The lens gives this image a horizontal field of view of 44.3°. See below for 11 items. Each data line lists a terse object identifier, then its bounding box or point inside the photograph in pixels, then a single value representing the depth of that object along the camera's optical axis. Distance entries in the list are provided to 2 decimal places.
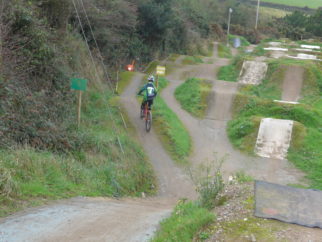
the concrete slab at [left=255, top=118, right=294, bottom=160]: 13.45
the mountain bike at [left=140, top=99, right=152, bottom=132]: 13.95
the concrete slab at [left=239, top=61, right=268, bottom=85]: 24.31
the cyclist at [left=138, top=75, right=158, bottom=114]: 13.78
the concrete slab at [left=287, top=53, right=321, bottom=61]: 28.99
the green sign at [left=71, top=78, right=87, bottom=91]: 10.89
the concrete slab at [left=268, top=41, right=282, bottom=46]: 41.16
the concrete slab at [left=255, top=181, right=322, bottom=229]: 5.43
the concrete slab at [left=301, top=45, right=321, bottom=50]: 36.78
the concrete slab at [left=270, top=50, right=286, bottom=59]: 31.68
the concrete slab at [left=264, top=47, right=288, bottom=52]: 34.97
